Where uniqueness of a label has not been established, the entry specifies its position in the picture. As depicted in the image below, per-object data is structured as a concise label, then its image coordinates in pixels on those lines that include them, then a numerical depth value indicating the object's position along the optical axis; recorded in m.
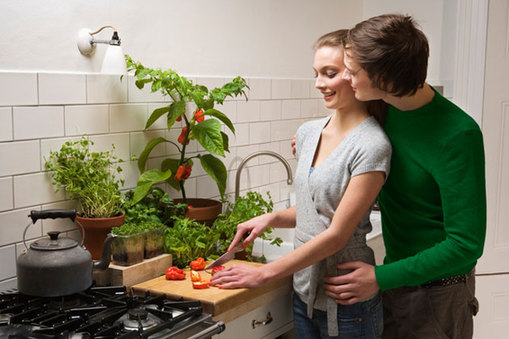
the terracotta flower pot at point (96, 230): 2.01
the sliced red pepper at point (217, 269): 2.05
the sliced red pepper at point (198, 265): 2.11
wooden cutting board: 1.83
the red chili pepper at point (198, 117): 2.34
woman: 1.73
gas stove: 1.58
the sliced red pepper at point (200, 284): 1.92
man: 1.62
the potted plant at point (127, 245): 1.96
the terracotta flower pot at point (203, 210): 2.33
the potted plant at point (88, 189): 2.02
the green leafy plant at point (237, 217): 2.29
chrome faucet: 2.81
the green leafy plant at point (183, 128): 2.23
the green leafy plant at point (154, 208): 2.17
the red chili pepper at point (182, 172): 2.34
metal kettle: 1.70
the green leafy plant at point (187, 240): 2.15
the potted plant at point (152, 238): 2.05
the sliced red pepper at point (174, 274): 2.01
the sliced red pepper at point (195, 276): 1.97
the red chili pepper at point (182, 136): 2.36
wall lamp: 2.12
